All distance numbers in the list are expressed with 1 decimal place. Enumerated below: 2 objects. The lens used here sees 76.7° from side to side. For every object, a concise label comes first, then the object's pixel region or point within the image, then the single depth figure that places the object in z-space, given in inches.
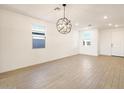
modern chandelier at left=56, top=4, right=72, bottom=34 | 114.4
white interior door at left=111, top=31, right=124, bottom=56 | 245.9
